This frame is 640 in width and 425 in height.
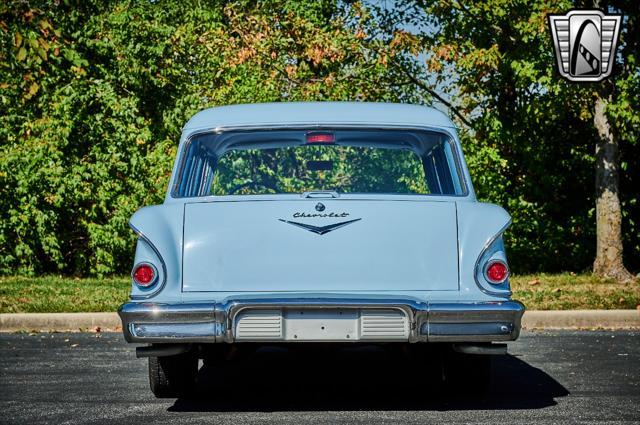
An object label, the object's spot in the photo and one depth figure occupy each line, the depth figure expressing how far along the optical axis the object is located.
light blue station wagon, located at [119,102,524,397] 5.93
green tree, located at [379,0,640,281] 15.93
